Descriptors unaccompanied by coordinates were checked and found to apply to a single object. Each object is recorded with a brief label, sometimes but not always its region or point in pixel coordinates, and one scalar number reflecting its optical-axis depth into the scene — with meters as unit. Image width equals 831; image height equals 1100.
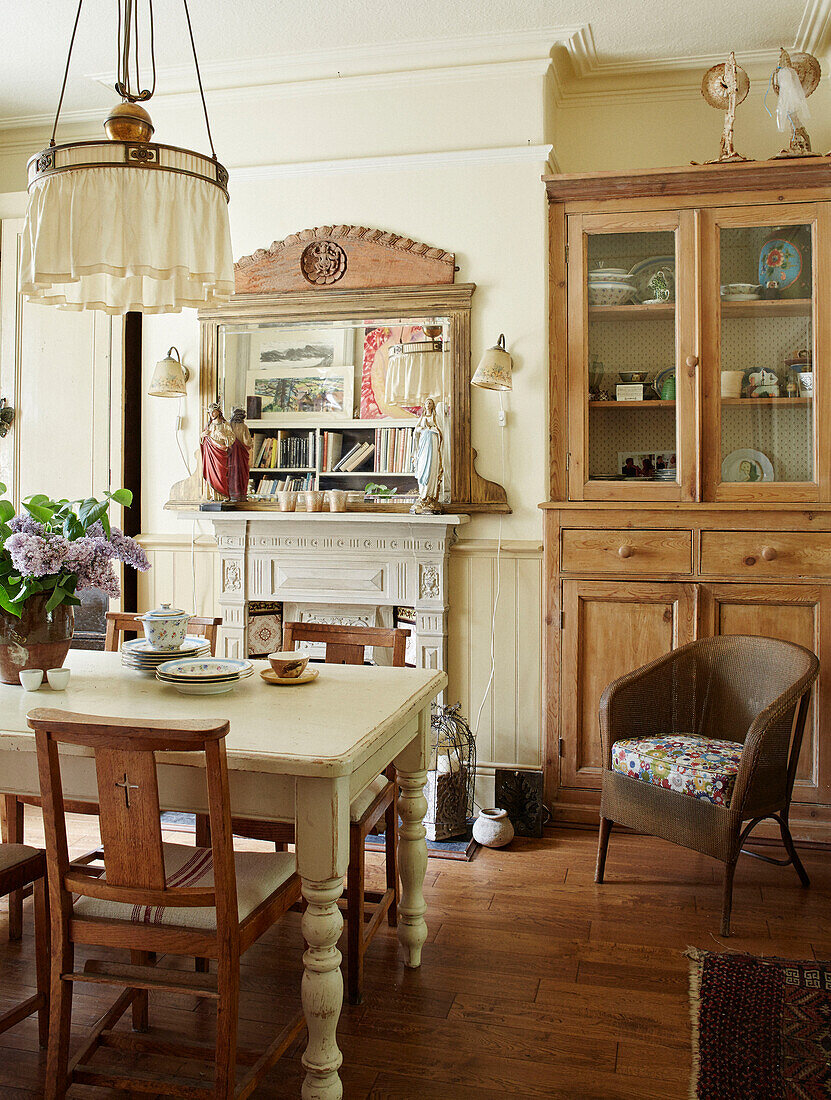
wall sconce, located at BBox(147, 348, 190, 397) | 3.85
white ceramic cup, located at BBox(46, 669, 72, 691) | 2.24
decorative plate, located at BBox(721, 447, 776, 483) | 3.36
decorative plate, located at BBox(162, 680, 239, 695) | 2.16
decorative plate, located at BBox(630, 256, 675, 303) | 3.45
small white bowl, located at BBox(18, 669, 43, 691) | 2.22
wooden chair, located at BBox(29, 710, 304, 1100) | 1.59
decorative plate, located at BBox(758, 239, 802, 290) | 3.34
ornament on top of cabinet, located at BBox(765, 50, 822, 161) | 3.29
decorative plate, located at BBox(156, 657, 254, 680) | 2.21
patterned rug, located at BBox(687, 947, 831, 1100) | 1.93
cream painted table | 1.72
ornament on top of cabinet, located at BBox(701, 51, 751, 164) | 3.38
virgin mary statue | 3.53
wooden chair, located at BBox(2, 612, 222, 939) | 2.43
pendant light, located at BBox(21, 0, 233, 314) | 1.82
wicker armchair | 2.69
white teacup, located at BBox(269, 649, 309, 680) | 2.31
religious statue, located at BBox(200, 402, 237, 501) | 3.76
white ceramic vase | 3.28
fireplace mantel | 3.60
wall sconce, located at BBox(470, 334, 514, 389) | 3.47
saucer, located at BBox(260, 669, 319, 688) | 2.29
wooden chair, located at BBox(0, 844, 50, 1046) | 1.94
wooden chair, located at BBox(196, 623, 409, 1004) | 2.26
